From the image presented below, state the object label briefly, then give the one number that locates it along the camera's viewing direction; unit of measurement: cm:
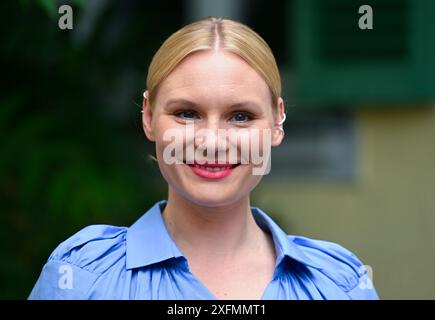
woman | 247
